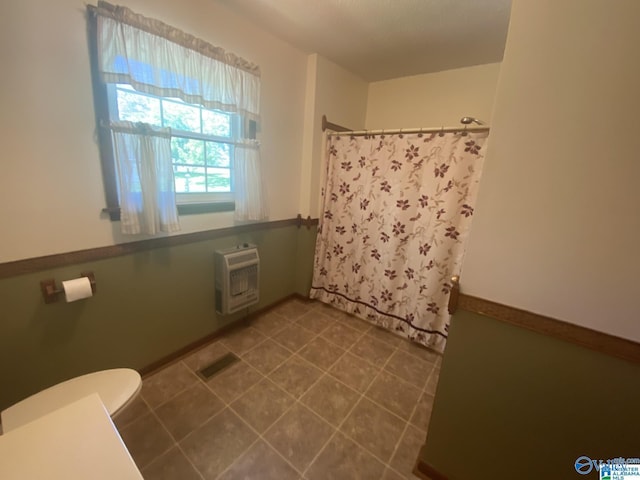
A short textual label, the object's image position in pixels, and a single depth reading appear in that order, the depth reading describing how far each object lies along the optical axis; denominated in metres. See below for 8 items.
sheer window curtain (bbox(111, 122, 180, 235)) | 1.33
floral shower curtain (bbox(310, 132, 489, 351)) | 1.89
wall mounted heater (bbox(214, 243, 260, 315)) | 1.94
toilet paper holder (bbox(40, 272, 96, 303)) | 1.23
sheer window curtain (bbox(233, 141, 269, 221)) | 1.89
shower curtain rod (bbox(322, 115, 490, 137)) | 1.72
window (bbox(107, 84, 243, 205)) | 1.40
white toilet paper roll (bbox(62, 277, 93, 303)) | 1.24
